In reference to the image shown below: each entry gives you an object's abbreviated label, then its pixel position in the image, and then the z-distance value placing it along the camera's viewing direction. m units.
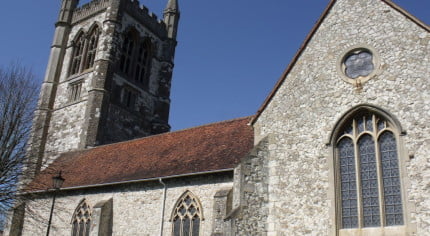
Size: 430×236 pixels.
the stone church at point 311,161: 10.98
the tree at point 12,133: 17.44
